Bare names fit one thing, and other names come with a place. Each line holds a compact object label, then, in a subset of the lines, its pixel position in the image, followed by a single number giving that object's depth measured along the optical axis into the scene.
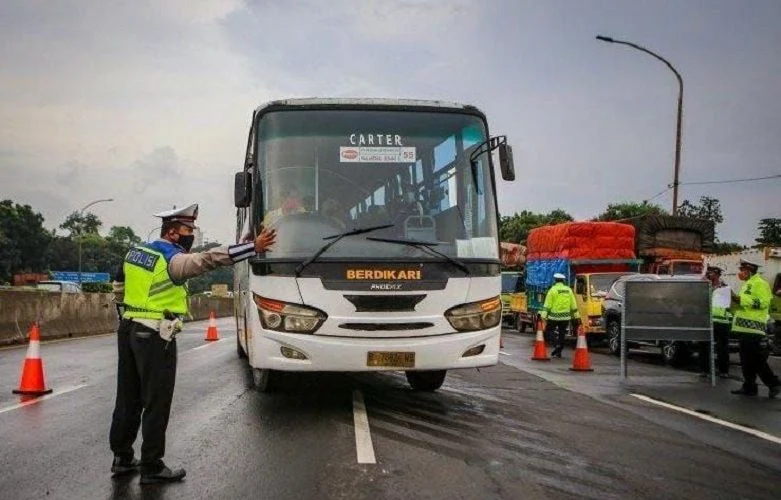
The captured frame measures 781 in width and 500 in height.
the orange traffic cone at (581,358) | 13.09
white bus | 7.27
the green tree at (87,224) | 134.88
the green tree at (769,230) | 51.43
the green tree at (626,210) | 60.68
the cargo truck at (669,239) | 21.41
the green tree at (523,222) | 63.10
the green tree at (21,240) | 86.94
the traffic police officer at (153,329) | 5.05
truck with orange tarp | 18.89
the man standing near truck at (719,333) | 12.63
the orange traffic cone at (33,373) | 9.08
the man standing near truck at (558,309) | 16.06
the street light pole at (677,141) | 24.13
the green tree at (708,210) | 70.69
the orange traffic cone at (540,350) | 15.09
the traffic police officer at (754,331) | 10.16
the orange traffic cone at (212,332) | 19.86
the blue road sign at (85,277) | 72.88
